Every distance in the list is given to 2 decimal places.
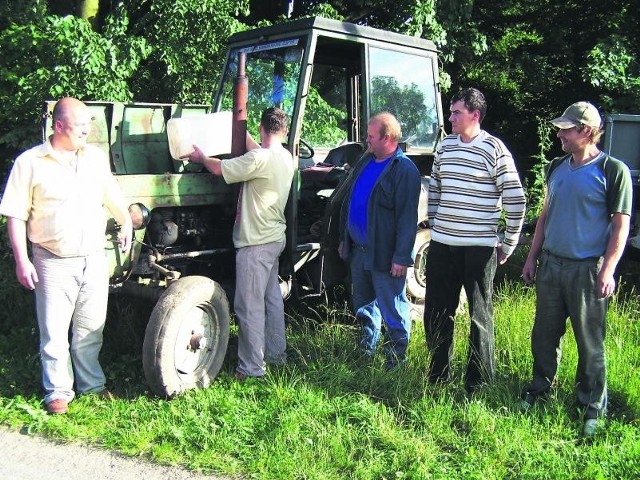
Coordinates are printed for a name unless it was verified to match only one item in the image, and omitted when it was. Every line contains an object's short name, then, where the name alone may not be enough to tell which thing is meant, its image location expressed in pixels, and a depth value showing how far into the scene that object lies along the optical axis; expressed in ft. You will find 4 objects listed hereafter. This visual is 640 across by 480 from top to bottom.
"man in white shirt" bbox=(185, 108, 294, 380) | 13.82
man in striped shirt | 12.28
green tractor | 13.64
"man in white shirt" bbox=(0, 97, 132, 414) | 12.09
